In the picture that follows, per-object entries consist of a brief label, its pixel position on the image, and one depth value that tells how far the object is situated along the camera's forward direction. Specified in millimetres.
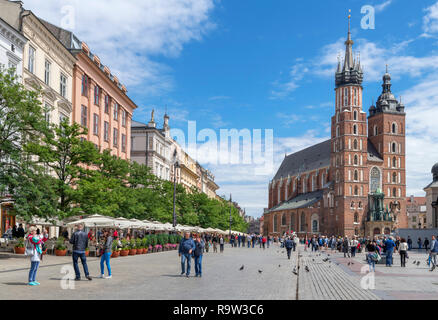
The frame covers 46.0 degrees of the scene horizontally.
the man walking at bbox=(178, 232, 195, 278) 17973
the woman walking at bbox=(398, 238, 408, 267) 27203
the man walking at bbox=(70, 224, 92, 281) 15456
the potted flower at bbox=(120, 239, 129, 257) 31516
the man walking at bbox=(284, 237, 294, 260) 35219
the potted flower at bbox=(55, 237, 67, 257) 28531
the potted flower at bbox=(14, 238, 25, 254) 27156
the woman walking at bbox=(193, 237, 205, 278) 18375
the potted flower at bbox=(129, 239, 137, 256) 32875
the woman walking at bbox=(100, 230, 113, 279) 16469
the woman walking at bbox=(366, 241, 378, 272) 22069
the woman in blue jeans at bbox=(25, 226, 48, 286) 14195
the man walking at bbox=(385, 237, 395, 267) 26516
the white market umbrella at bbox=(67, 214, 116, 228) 26627
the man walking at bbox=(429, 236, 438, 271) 24812
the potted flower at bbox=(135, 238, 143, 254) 34488
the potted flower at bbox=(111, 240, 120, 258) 30016
